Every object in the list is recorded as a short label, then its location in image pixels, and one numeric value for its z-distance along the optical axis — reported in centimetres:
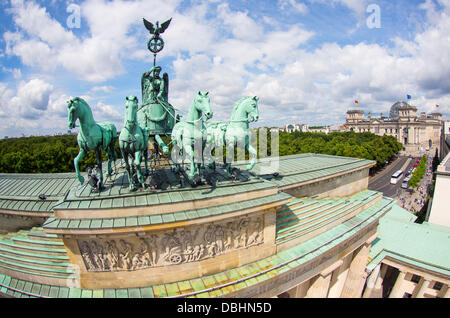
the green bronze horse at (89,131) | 835
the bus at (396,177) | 5194
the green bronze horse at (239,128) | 1062
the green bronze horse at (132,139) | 900
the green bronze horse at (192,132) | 1004
